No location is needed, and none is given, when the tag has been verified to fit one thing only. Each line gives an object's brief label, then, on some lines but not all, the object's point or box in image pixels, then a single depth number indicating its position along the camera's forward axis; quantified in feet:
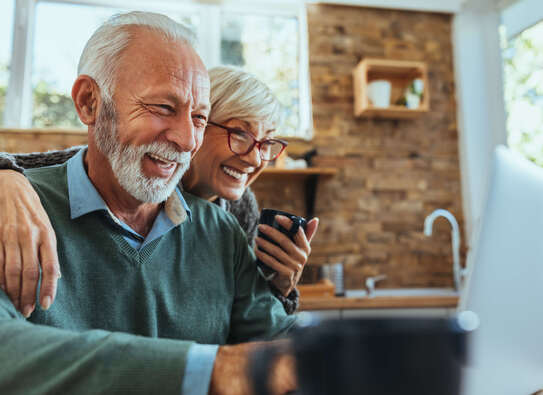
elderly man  2.66
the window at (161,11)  9.75
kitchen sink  10.18
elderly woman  3.75
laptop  1.85
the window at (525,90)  9.98
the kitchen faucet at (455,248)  10.23
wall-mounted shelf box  10.14
